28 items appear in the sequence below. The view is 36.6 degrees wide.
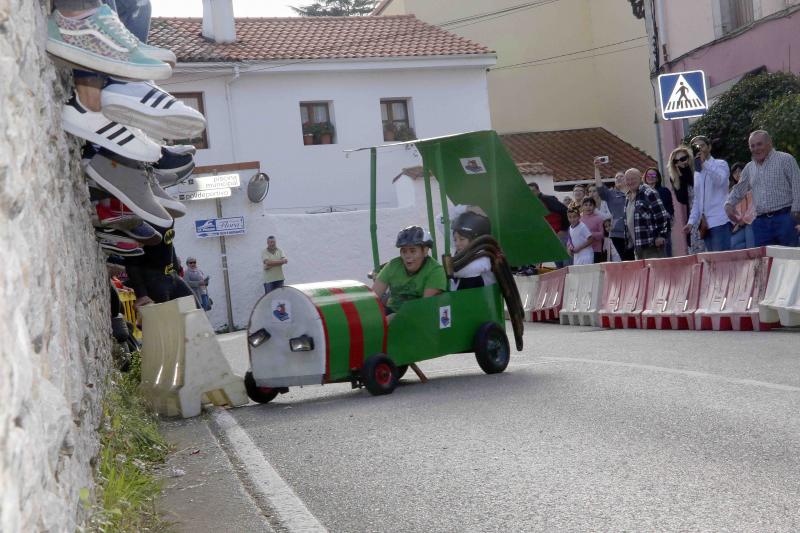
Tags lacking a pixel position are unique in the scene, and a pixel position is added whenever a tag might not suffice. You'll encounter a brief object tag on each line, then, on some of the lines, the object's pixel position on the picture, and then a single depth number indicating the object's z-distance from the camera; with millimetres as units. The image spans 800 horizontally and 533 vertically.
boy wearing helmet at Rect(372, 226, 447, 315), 11078
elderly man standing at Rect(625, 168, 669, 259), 17016
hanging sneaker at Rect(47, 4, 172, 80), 6332
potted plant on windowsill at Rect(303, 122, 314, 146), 37625
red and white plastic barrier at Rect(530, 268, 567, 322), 18766
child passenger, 11578
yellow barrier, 16269
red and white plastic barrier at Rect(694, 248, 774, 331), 13188
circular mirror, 30094
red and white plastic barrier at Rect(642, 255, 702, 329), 14570
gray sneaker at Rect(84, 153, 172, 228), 7773
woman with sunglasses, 16875
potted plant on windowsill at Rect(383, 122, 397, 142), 39094
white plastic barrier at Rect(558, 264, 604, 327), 17109
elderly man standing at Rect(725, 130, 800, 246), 13828
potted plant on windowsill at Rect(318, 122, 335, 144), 37844
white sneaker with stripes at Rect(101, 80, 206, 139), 6891
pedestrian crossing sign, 17797
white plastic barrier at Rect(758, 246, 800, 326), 12359
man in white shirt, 15695
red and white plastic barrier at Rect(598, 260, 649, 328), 15867
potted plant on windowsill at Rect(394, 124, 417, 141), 38938
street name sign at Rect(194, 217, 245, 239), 29562
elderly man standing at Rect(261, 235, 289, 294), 29484
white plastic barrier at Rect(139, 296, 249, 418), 9820
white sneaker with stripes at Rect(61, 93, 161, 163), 6777
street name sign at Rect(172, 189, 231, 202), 29344
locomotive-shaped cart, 10102
